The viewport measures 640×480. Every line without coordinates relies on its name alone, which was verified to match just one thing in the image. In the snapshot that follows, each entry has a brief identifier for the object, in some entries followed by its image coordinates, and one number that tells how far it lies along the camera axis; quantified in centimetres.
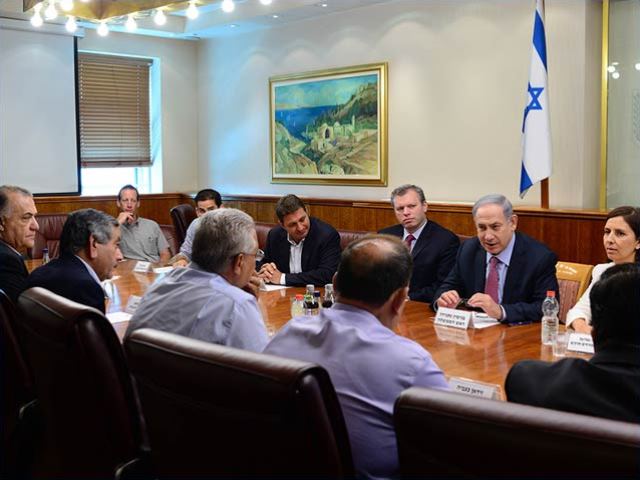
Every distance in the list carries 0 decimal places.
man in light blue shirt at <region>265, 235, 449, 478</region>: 171
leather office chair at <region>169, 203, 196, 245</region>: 742
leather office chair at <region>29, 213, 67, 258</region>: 695
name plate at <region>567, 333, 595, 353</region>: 276
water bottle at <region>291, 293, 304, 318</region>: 350
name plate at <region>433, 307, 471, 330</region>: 320
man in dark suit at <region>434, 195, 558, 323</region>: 362
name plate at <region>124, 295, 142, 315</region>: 365
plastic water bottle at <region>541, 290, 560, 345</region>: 294
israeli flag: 553
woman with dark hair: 362
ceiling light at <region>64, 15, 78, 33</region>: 571
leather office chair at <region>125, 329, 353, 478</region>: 133
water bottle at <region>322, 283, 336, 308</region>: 371
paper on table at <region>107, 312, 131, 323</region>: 349
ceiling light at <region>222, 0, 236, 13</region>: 516
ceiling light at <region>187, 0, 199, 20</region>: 508
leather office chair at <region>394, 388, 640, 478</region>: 103
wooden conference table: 258
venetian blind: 852
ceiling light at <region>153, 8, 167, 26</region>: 535
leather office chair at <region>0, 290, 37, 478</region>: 265
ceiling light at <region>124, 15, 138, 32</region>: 554
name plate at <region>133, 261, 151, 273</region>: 513
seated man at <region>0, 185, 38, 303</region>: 399
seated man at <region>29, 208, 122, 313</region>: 299
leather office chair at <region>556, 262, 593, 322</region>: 396
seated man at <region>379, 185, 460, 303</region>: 456
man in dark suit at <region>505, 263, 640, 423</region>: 151
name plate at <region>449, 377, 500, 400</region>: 214
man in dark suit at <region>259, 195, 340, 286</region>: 494
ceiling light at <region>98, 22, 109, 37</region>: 567
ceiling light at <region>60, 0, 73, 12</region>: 513
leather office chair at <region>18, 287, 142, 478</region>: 198
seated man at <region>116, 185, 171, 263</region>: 651
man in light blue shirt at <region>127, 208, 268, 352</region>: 230
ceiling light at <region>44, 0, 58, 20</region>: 528
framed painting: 723
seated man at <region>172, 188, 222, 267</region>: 623
